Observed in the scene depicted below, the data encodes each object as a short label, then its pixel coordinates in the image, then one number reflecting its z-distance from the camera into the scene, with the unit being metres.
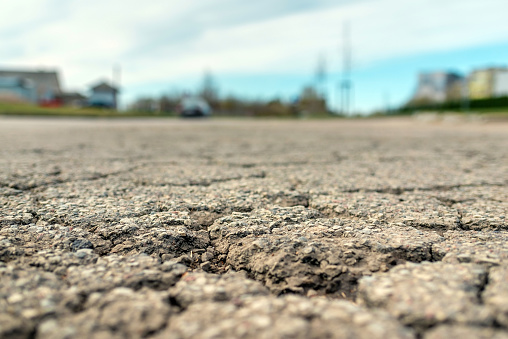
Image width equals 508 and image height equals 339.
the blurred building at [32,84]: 43.44
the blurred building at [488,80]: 38.92
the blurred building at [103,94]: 36.72
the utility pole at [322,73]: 30.91
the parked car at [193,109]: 17.97
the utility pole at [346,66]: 27.75
